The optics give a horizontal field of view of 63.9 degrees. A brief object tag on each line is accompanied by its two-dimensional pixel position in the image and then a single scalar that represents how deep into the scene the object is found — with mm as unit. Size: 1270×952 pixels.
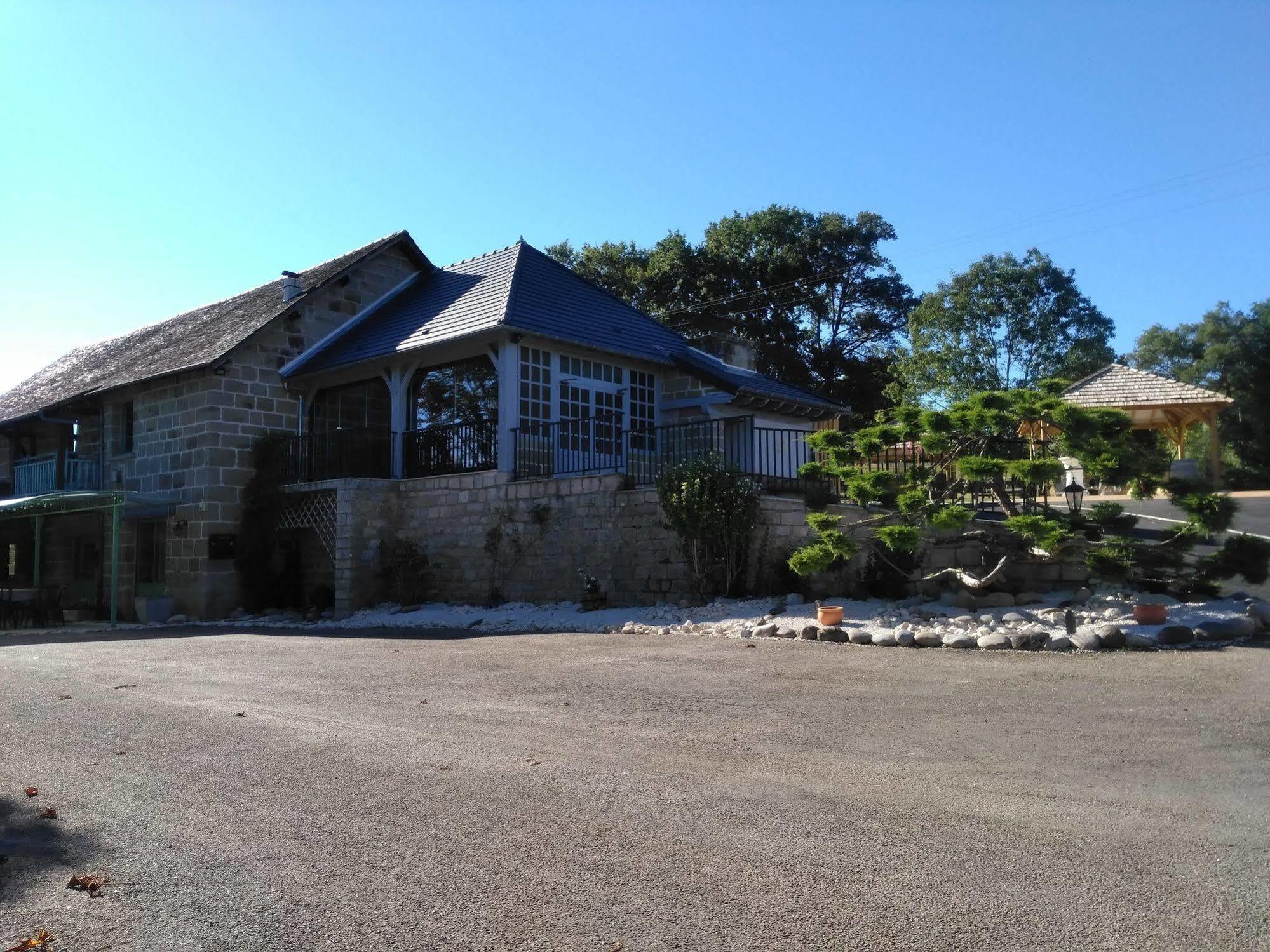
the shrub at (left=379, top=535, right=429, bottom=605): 16797
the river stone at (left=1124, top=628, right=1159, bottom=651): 9016
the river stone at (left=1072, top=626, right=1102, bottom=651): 9109
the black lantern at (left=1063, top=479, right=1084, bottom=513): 12828
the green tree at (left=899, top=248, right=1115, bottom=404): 32344
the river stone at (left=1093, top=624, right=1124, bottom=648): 9102
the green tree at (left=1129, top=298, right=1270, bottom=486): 39719
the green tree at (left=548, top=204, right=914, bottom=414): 37062
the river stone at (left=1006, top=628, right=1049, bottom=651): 9297
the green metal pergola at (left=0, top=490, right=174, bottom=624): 17812
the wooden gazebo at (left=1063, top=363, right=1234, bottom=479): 23312
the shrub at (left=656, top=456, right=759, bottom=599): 13023
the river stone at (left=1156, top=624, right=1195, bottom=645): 9078
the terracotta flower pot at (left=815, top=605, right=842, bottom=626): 10922
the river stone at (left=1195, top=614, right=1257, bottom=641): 9148
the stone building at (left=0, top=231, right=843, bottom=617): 15680
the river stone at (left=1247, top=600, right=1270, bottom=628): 9539
